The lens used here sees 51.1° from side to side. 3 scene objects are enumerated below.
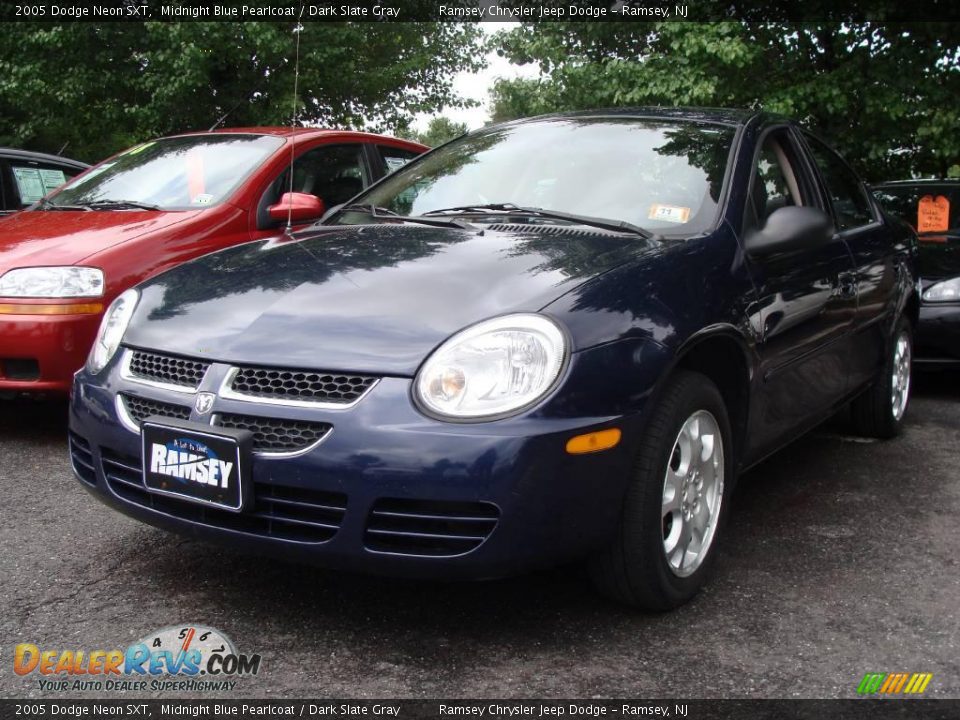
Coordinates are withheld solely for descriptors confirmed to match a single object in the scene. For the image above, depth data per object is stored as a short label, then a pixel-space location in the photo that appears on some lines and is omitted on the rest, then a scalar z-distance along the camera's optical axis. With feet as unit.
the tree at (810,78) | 33.09
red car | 13.84
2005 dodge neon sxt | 7.55
